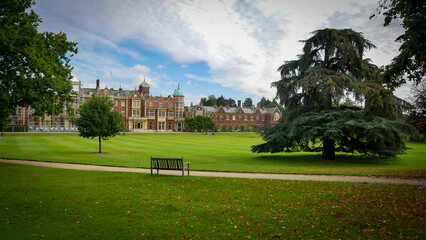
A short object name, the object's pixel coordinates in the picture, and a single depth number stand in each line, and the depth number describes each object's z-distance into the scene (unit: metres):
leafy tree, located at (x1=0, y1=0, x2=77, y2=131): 15.04
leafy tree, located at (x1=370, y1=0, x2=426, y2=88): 9.83
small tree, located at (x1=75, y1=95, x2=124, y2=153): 25.97
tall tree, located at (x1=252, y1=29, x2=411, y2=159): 19.03
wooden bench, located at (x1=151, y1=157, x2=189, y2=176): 13.33
